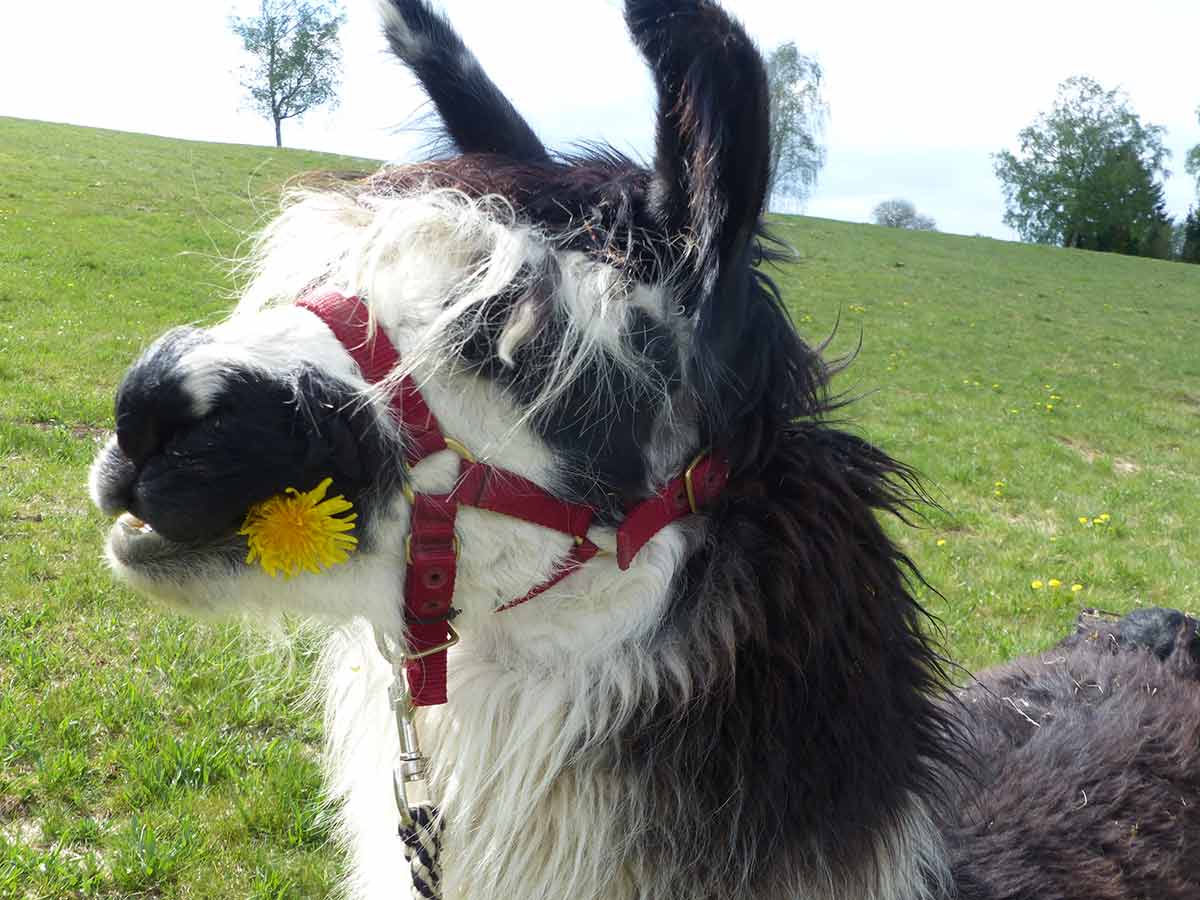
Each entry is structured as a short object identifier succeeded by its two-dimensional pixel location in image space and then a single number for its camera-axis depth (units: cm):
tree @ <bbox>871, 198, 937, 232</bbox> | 5659
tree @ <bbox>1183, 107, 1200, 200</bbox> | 5669
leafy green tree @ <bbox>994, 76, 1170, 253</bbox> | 5569
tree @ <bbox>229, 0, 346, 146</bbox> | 4994
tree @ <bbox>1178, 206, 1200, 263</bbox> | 5037
